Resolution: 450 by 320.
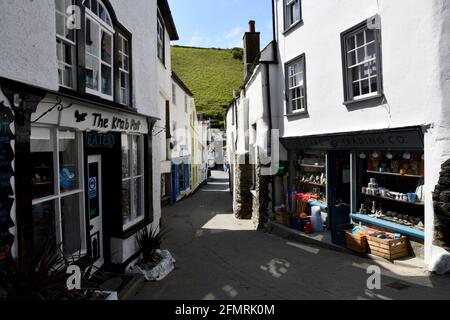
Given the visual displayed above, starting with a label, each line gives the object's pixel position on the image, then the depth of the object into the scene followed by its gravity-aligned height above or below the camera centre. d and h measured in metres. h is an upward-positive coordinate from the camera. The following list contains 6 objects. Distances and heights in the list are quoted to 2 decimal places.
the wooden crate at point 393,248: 8.41 -2.11
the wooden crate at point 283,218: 12.87 -2.11
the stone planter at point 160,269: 7.88 -2.34
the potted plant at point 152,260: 7.95 -2.24
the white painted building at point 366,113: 7.49 +1.14
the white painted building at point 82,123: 4.75 +0.73
